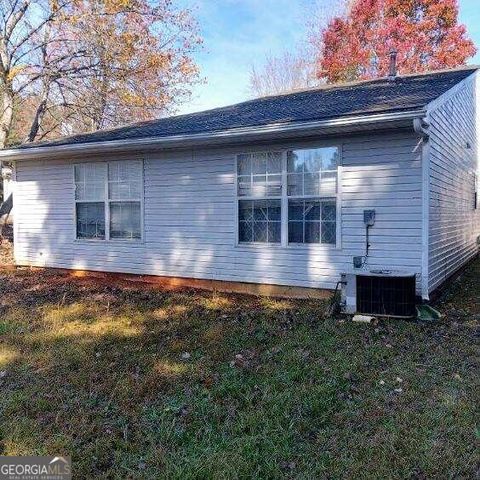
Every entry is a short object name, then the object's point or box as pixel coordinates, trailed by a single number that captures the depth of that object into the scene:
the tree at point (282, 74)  26.06
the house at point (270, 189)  6.18
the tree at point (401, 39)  20.33
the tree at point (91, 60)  14.41
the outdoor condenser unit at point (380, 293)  5.68
